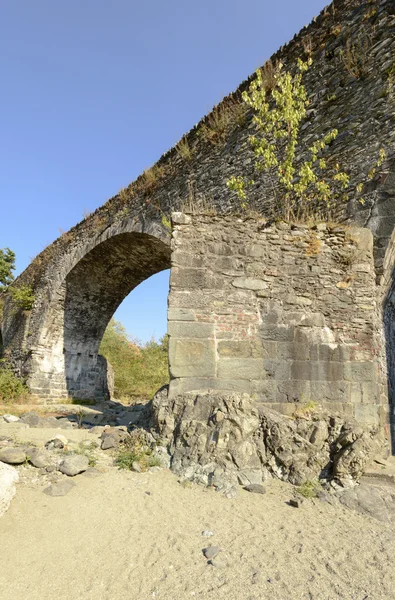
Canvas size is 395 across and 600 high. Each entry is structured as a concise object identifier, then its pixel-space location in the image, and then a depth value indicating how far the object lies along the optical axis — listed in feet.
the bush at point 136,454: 12.86
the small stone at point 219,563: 7.72
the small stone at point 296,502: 10.70
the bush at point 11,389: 36.39
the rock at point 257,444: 12.05
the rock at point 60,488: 10.68
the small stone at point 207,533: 9.02
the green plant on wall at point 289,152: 19.56
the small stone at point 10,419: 21.51
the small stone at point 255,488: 11.48
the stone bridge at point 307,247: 14.48
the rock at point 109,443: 14.25
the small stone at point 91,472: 12.01
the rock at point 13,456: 11.97
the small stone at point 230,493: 11.16
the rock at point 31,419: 20.78
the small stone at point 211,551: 8.07
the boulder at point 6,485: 9.41
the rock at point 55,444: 13.70
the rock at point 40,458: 12.10
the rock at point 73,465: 11.90
